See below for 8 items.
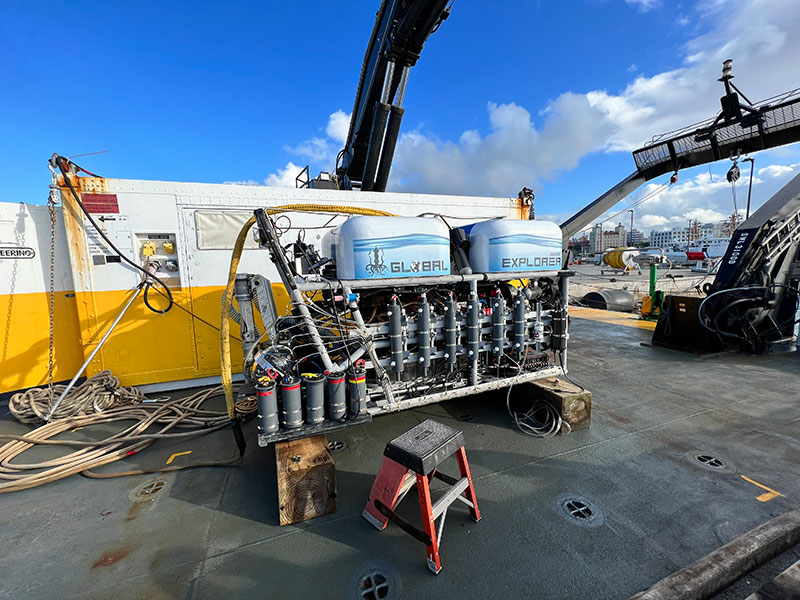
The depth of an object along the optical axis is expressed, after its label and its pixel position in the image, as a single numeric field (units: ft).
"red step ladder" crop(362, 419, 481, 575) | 6.79
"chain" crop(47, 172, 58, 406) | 15.12
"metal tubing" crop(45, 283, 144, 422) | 13.59
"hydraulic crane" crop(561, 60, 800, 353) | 22.04
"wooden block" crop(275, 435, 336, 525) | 8.06
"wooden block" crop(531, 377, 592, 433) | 11.95
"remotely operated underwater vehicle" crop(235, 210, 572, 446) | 9.57
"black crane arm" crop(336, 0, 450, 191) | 18.78
